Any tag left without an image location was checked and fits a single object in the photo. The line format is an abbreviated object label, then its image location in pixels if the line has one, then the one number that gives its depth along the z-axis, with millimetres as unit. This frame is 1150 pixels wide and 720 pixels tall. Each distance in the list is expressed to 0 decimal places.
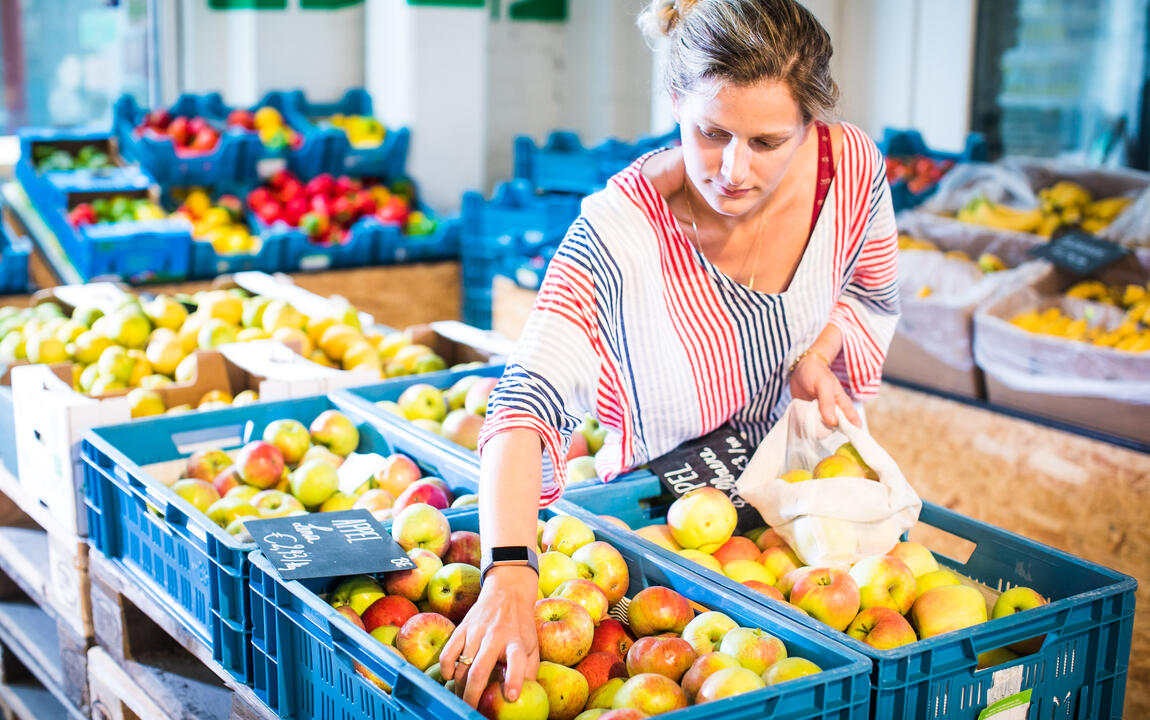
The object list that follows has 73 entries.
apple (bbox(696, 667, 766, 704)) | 1312
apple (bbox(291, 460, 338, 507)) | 2170
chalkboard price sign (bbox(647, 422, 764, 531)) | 1962
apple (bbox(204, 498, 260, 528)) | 2027
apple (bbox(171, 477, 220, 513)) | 2137
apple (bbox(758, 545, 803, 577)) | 1779
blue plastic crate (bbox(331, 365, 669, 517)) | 1963
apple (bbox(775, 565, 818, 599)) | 1643
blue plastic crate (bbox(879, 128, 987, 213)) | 4449
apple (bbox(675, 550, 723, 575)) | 1721
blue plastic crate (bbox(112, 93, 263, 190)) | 5047
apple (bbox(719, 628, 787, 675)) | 1397
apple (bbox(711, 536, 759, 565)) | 1795
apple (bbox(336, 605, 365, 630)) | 1494
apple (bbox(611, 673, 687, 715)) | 1330
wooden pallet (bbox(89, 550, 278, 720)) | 2000
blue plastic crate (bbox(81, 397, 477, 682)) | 1720
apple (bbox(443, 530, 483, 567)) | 1729
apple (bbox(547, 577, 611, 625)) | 1563
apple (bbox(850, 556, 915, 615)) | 1604
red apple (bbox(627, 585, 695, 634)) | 1551
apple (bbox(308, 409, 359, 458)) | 2355
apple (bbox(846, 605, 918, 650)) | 1492
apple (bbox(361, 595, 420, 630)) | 1529
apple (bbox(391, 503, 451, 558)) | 1732
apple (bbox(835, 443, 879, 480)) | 1848
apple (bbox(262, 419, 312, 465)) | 2312
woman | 1518
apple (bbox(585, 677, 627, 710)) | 1405
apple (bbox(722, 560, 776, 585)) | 1714
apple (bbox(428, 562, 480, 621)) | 1586
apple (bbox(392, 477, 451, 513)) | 1978
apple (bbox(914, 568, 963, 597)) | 1667
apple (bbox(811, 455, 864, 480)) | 1825
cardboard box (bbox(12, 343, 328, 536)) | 2223
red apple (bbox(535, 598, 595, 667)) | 1447
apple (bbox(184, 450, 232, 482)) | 2262
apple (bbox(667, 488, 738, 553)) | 1802
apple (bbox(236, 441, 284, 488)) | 2197
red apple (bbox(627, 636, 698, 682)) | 1422
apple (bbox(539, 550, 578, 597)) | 1627
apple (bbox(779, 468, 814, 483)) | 1850
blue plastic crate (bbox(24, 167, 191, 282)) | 4441
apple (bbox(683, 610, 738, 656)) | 1476
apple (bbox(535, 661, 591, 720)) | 1371
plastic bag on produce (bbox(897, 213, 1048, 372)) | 3541
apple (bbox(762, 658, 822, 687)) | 1353
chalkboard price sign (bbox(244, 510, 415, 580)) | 1557
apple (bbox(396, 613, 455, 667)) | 1447
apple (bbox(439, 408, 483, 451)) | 2389
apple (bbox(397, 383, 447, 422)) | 2521
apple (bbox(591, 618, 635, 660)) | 1528
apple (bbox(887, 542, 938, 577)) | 1743
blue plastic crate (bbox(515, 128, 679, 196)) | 4988
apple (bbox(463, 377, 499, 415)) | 2488
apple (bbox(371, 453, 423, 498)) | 2141
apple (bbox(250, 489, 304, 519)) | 2078
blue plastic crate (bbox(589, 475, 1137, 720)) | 1389
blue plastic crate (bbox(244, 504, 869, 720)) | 1271
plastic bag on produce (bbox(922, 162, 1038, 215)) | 4281
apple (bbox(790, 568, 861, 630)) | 1542
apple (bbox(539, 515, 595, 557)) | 1730
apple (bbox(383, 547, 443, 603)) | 1612
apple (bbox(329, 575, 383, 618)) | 1580
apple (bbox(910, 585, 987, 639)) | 1539
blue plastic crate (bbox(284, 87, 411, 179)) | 5504
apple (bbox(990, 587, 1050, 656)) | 1588
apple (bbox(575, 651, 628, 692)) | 1447
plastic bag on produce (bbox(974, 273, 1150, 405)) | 3105
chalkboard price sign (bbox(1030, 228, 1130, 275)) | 3667
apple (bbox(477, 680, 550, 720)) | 1294
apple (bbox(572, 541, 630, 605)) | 1650
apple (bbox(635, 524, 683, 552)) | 1828
